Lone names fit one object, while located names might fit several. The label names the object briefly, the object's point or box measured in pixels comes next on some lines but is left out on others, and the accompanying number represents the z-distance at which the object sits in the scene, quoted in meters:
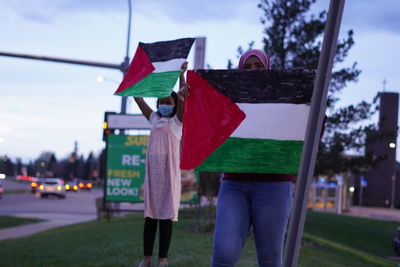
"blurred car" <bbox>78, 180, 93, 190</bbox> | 94.90
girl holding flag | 5.70
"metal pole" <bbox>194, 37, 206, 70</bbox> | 9.65
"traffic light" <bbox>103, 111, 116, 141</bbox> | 17.19
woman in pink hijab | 3.93
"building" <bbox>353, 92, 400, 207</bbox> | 73.50
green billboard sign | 16.52
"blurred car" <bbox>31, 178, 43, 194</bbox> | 62.17
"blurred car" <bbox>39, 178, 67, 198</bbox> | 50.62
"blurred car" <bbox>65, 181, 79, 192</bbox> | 82.04
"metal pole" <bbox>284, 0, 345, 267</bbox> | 2.84
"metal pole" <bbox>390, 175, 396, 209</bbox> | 70.99
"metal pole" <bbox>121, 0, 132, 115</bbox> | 22.40
